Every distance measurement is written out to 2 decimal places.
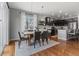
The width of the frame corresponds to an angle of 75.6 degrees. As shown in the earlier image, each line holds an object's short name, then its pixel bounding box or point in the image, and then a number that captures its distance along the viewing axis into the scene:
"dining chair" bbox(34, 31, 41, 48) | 1.54
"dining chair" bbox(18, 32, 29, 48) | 1.53
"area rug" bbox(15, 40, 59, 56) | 1.45
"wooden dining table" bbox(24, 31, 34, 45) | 1.51
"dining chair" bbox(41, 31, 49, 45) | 1.54
